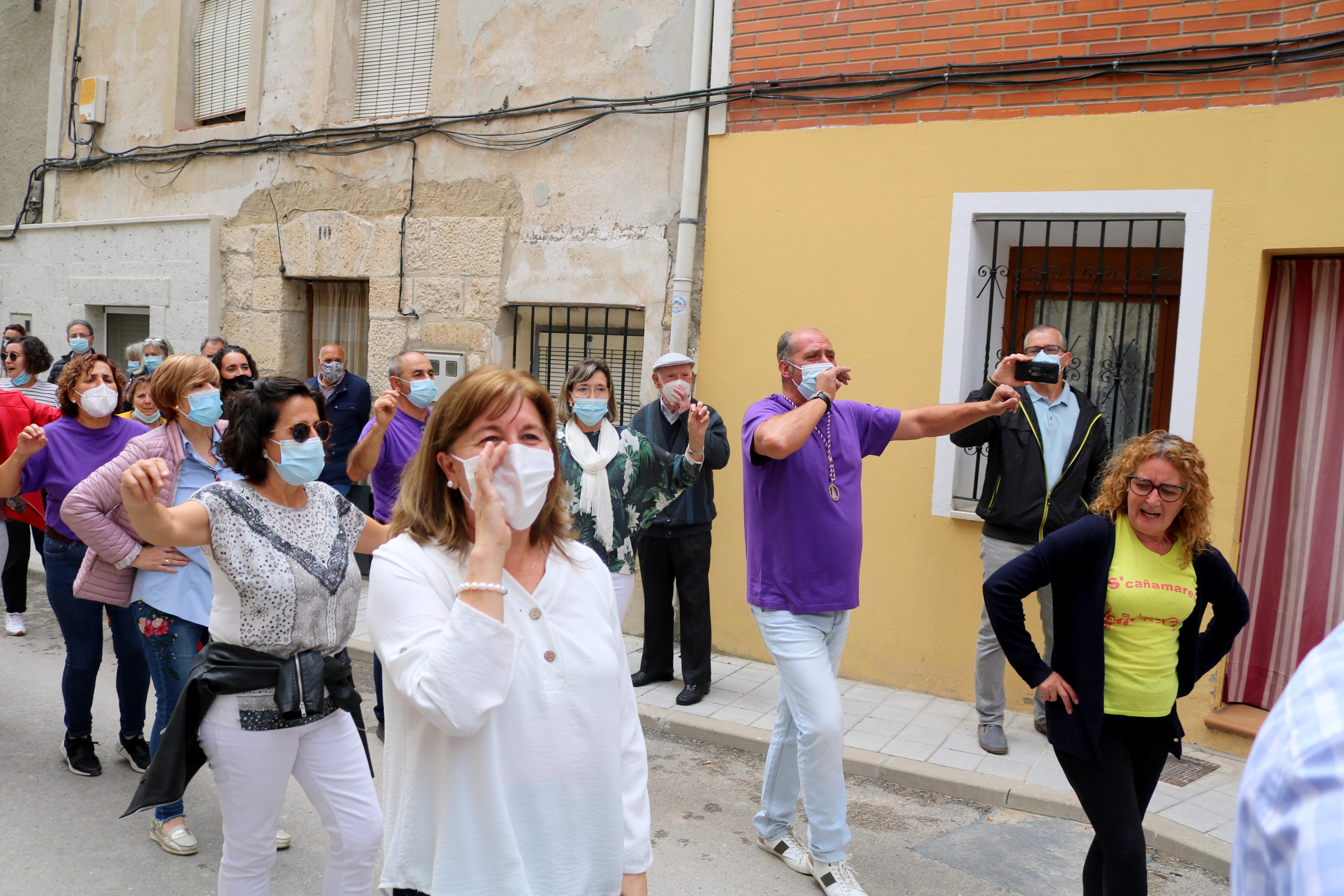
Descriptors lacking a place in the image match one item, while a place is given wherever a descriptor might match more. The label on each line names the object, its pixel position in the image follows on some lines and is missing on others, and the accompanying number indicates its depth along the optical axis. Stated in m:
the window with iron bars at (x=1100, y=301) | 6.05
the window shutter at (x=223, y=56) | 10.24
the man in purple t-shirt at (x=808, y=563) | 3.88
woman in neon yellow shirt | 3.22
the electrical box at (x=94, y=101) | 11.18
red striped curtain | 5.57
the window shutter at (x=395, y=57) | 9.06
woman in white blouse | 1.88
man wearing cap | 6.08
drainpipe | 7.13
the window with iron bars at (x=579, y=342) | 7.98
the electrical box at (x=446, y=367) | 8.56
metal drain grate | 5.26
